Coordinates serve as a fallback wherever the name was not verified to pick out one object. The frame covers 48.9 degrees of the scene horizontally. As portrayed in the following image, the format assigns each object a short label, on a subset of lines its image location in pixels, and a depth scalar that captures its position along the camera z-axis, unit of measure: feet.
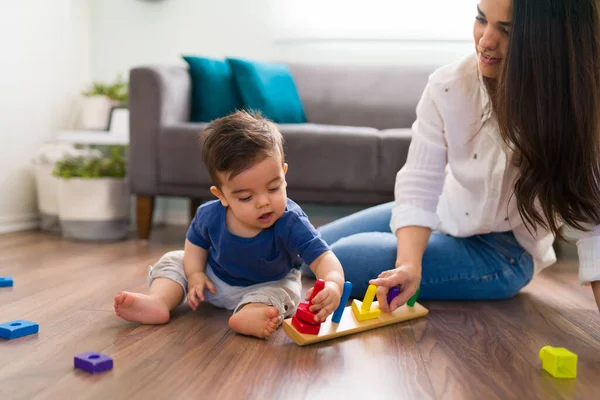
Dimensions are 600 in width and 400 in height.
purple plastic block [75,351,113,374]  3.12
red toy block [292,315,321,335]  3.72
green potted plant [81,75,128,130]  9.77
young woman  3.68
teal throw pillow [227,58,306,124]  8.69
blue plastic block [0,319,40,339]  3.66
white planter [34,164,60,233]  8.79
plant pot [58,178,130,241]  8.21
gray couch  7.89
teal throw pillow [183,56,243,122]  8.74
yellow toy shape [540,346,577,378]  3.28
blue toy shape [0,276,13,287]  5.11
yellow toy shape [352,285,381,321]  4.09
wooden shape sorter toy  3.75
